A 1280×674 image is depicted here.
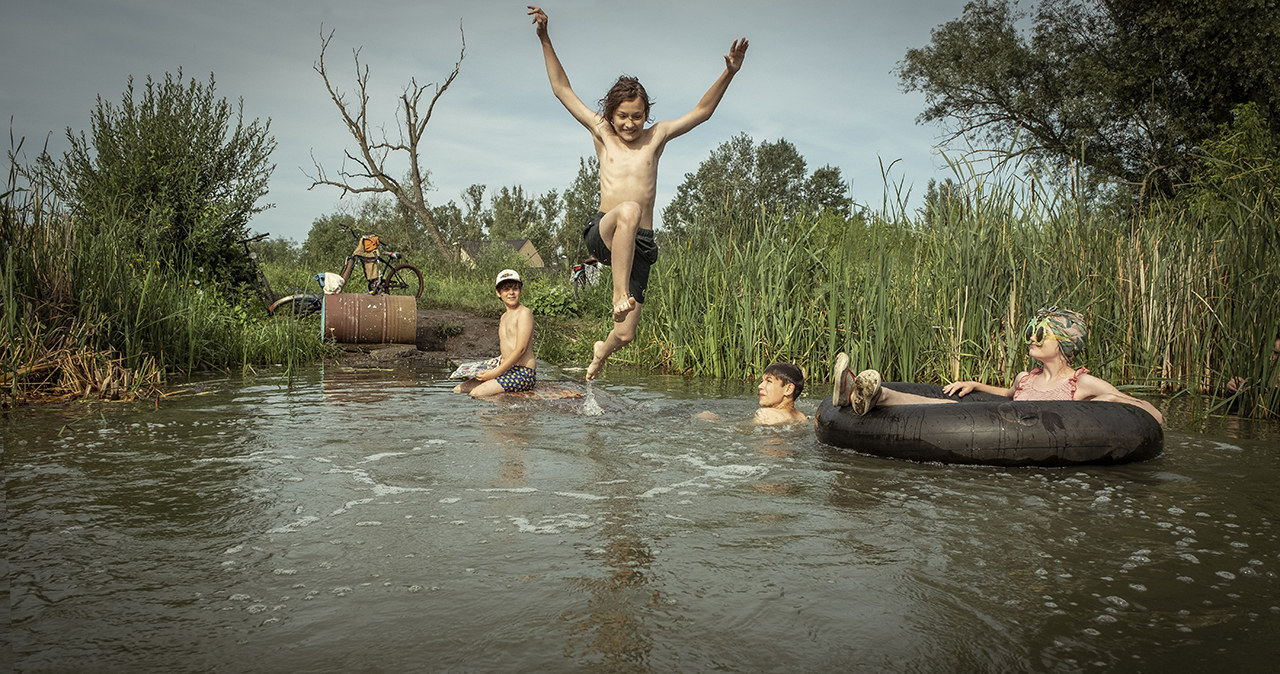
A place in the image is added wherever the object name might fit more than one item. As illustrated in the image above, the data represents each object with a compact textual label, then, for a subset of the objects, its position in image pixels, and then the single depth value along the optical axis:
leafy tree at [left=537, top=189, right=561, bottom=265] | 55.33
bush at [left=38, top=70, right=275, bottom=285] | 12.81
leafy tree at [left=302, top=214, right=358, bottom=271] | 32.54
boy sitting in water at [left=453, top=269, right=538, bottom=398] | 7.73
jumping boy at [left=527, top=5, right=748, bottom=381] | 5.93
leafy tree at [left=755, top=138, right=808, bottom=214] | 68.00
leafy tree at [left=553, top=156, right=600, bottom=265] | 53.75
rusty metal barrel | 12.00
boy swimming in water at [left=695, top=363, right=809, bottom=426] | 6.27
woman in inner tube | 5.04
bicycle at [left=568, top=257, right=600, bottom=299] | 20.48
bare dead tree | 31.14
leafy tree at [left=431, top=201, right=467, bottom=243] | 52.47
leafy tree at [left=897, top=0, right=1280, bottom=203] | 22.23
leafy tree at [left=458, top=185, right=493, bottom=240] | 38.28
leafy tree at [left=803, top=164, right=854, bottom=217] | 67.25
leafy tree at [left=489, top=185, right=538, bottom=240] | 53.12
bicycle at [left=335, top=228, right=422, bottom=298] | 15.65
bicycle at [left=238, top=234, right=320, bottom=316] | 14.11
